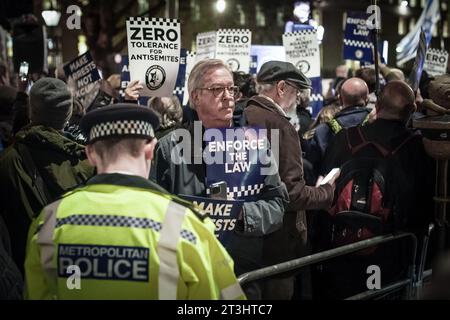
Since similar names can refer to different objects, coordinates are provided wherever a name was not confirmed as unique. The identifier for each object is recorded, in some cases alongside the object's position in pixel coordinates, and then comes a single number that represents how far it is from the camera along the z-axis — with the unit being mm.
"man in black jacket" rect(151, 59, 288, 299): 4402
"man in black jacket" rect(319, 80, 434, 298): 5508
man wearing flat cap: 4922
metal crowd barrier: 4008
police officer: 2850
